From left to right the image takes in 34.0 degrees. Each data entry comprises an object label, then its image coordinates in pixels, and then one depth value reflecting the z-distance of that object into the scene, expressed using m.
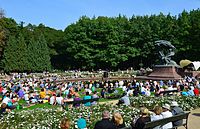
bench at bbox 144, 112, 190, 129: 9.33
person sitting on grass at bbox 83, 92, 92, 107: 17.57
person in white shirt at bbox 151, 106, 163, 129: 10.28
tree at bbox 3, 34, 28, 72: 70.00
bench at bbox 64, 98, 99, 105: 17.19
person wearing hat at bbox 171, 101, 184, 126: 11.56
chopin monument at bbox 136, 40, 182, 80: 41.03
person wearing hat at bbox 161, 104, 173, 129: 10.68
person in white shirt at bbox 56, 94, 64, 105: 20.64
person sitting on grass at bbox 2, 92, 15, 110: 16.78
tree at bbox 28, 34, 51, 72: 73.00
